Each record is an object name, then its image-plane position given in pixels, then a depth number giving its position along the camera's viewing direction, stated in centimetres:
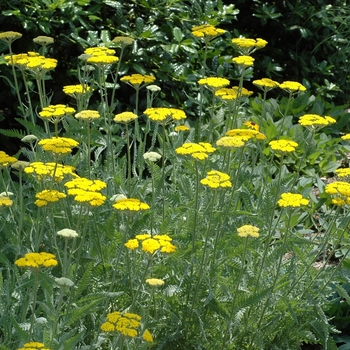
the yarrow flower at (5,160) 377
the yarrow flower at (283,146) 399
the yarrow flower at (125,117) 403
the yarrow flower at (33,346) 290
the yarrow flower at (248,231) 360
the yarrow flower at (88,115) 394
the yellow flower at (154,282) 318
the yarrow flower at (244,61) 425
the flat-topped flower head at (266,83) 453
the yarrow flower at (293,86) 434
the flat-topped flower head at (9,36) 429
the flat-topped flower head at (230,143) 377
